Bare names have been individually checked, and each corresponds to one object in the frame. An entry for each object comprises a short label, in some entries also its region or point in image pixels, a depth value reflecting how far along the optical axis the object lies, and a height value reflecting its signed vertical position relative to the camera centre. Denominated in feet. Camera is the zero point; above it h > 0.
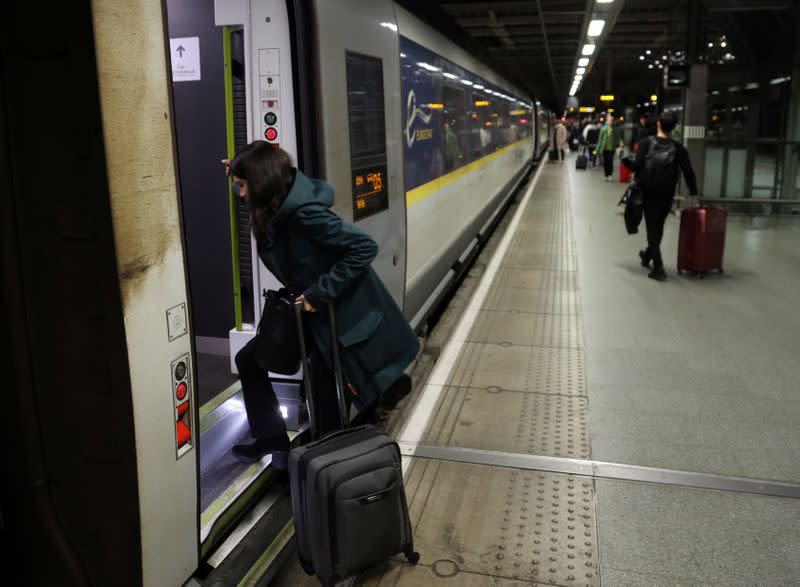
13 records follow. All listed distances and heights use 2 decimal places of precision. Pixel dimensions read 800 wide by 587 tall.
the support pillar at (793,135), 40.52 -0.84
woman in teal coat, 8.87 -1.96
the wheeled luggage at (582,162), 80.07 -3.98
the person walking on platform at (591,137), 78.79 -1.41
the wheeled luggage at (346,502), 8.23 -4.12
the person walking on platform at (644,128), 47.93 -0.33
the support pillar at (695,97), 36.83 +1.22
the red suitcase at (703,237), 24.47 -3.76
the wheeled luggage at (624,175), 62.24 -4.26
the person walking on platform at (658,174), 23.95 -1.64
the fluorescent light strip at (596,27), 36.34 +4.87
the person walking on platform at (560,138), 97.86 -1.68
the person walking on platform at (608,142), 60.64 -1.54
